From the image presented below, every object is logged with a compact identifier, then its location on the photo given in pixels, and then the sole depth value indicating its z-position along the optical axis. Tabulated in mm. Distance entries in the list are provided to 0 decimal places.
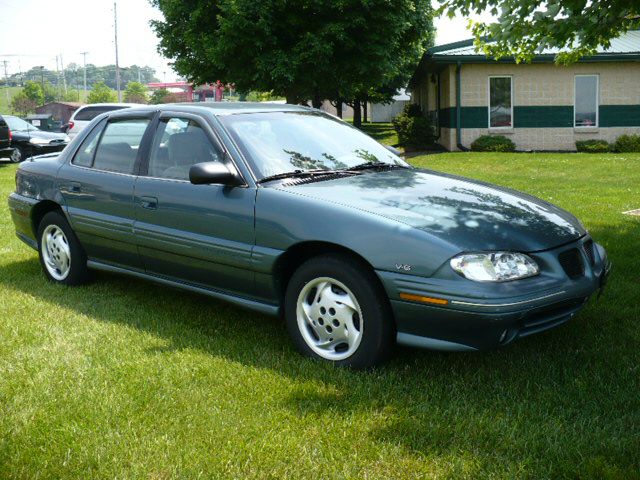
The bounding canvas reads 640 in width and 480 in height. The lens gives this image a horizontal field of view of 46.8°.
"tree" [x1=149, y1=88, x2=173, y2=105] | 116281
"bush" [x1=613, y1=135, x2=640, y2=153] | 21484
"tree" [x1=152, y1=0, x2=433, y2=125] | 21188
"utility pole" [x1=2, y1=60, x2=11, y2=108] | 125062
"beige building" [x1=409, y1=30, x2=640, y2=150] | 22125
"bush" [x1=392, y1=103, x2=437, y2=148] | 24609
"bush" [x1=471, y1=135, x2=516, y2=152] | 21734
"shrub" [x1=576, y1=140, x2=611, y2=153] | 21594
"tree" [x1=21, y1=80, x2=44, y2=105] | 121688
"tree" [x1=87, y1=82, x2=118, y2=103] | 123862
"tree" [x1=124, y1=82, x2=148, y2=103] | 150950
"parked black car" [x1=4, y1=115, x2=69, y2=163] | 22891
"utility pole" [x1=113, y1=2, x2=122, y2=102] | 62531
